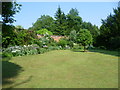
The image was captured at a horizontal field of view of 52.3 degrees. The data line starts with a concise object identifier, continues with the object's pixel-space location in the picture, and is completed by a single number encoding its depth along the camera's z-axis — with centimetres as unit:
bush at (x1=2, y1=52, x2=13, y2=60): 1398
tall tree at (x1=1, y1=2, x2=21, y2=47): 582
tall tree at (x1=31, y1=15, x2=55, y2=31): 6595
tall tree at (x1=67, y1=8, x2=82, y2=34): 6272
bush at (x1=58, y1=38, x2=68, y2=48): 3018
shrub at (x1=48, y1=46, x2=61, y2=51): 2510
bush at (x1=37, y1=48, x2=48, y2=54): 1901
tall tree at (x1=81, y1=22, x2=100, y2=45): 7069
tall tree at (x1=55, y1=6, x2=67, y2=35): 5749
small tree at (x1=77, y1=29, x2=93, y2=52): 2120
